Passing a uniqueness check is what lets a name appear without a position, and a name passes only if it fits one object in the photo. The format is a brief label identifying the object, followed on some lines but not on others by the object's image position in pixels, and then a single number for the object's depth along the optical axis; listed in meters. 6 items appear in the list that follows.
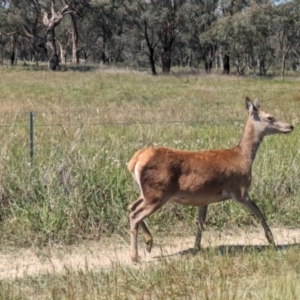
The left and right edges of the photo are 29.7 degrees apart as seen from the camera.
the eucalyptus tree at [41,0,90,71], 48.41
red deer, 6.19
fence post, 7.95
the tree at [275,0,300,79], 51.44
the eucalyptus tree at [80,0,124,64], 48.64
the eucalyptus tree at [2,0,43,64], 56.06
